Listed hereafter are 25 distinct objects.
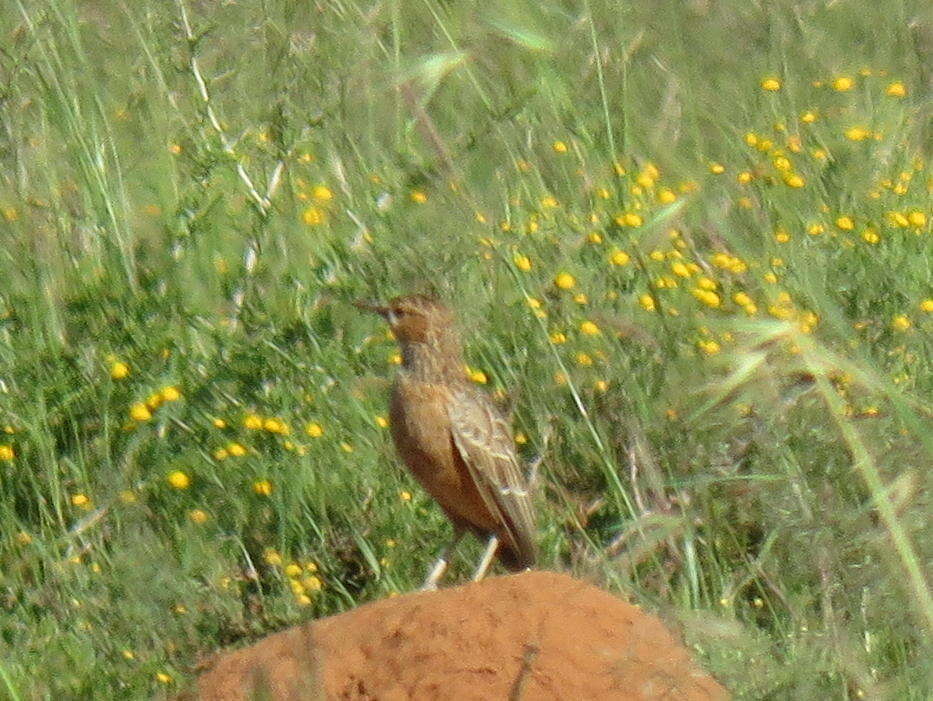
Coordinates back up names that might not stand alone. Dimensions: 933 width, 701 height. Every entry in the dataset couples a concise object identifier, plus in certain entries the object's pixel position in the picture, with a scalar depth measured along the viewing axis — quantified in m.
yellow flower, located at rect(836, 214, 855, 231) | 15.31
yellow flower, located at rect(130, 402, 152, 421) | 12.68
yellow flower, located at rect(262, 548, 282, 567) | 12.77
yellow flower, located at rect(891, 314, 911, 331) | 13.64
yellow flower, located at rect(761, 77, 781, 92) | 17.75
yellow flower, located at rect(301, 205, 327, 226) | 14.84
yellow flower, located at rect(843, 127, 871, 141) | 17.02
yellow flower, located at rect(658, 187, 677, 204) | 15.29
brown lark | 13.15
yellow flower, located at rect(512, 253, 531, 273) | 13.60
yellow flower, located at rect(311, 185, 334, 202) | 15.16
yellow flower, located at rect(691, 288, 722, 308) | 14.01
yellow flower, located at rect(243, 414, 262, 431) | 12.95
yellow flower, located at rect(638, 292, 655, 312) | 13.77
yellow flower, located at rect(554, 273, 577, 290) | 13.56
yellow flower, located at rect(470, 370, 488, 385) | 14.25
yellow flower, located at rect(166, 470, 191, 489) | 12.78
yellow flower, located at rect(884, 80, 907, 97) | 18.30
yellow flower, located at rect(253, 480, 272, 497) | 12.91
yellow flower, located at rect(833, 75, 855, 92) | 18.23
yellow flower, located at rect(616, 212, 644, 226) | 14.02
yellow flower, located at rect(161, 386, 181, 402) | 12.81
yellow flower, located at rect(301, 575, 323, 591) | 12.68
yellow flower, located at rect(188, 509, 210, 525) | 12.98
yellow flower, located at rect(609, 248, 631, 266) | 13.78
